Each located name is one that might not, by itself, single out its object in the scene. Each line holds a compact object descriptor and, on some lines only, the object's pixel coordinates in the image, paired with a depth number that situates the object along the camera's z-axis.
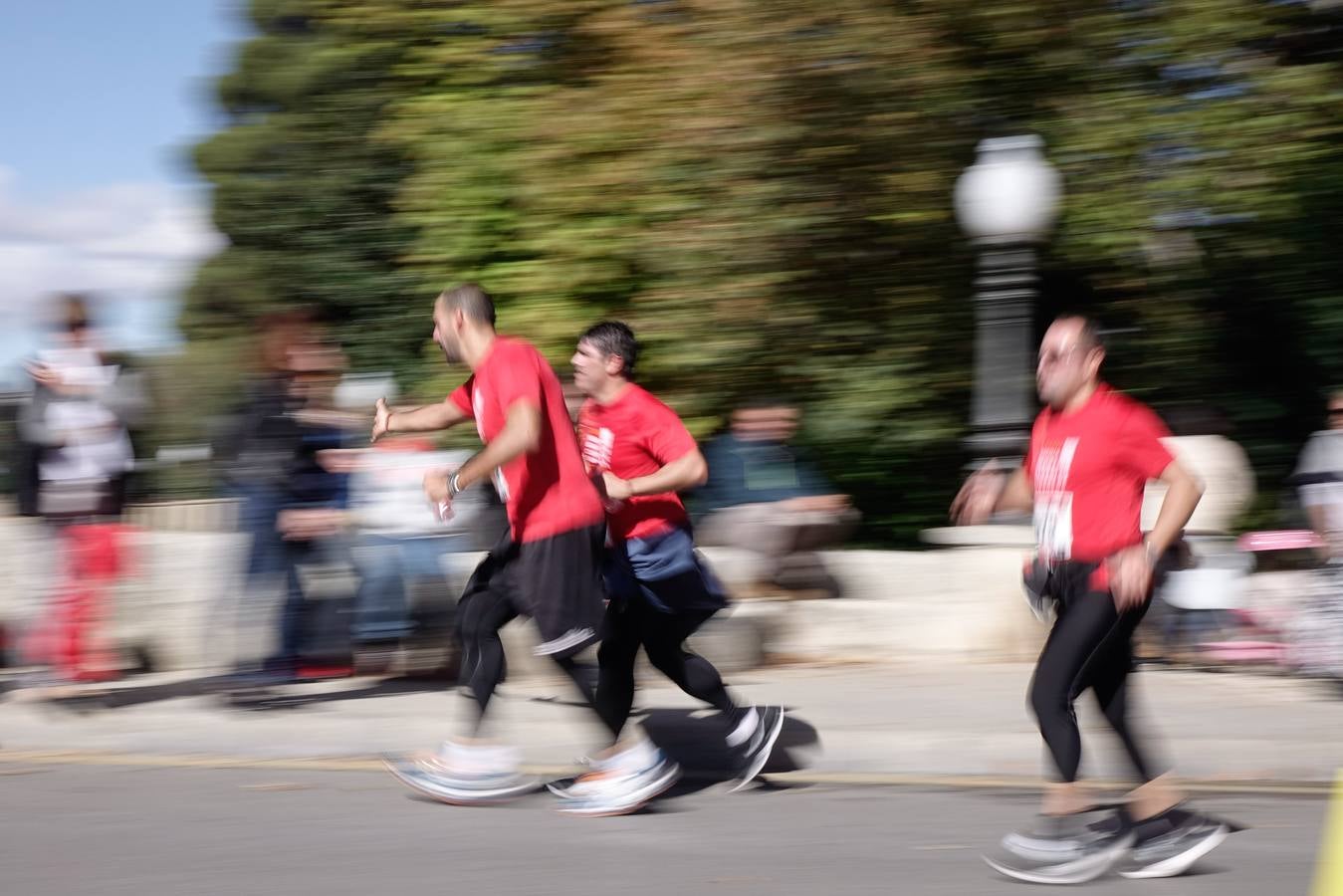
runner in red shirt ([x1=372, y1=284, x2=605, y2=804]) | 5.41
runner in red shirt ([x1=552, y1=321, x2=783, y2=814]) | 5.69
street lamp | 8.49
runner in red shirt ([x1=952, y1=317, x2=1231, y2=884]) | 4.69
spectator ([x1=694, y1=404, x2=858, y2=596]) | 8.78
